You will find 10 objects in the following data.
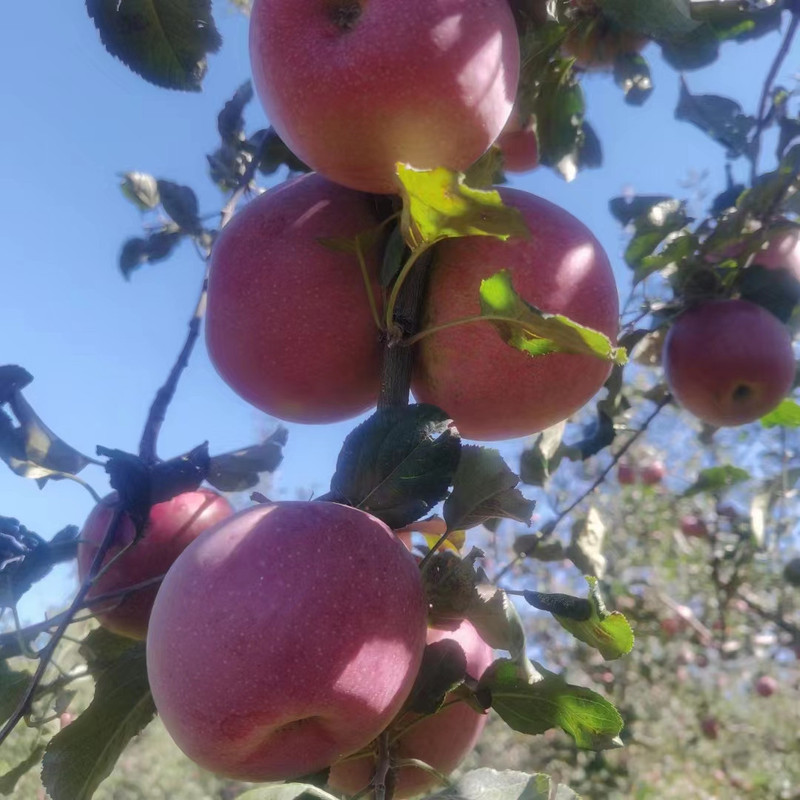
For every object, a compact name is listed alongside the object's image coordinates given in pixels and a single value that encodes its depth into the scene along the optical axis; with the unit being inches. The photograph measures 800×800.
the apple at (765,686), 120.9
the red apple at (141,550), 13.3
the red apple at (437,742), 11.9
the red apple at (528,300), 10.5
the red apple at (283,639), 8.4
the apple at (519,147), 16.4
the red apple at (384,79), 9.2
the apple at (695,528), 101.5
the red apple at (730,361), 17.8
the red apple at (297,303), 11.0
